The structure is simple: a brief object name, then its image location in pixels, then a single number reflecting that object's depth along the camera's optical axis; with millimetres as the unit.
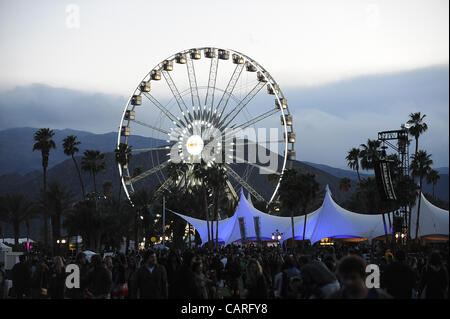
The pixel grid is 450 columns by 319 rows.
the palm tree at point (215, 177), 71312
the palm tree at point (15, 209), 68812
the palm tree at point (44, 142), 76312
